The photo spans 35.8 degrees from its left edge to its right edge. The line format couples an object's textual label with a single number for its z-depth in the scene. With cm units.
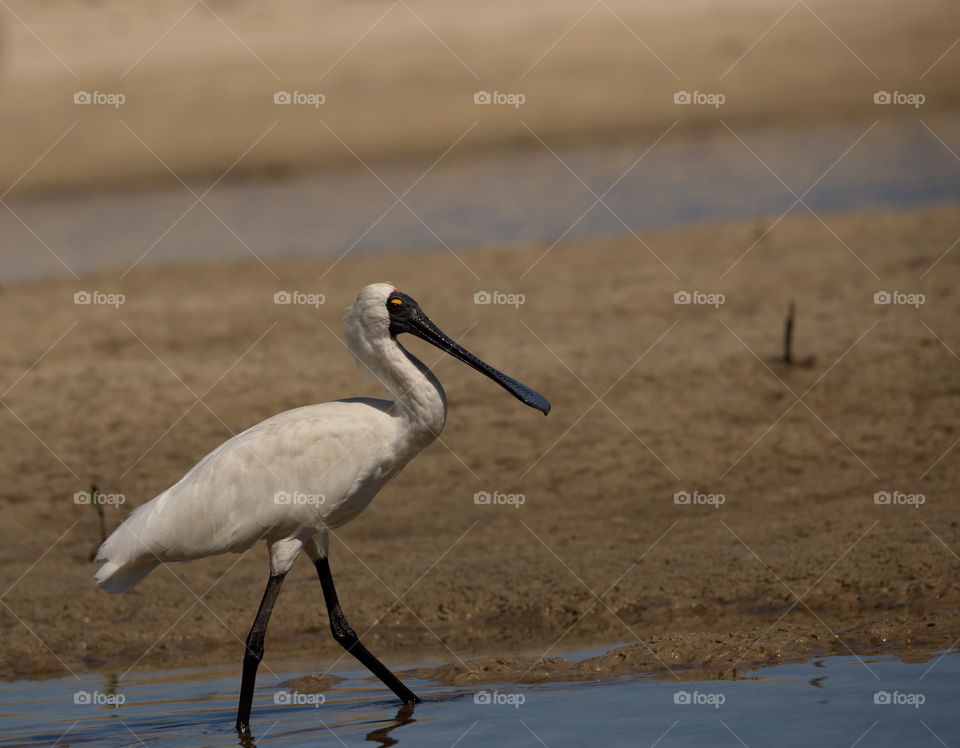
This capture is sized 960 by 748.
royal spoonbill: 820
